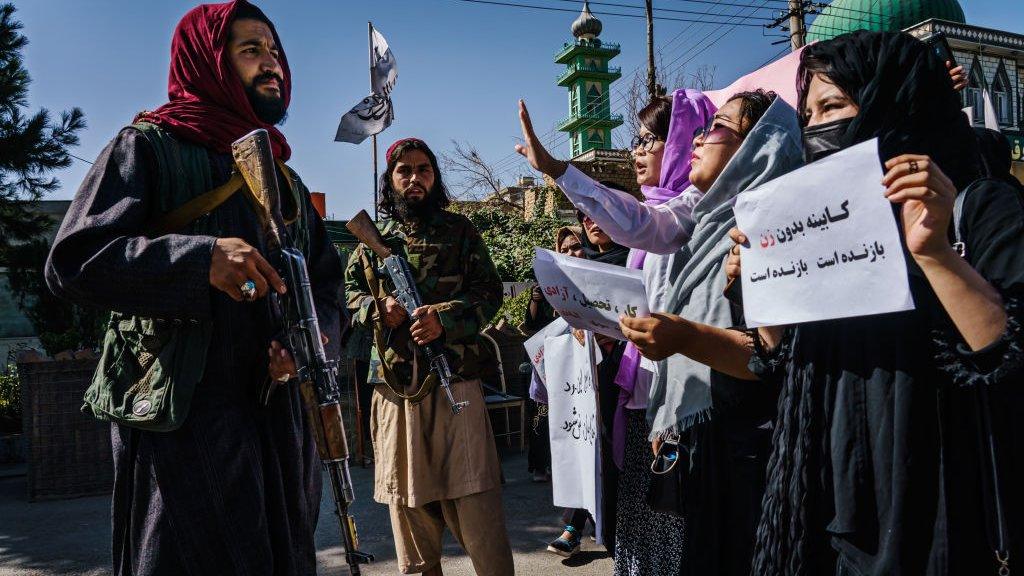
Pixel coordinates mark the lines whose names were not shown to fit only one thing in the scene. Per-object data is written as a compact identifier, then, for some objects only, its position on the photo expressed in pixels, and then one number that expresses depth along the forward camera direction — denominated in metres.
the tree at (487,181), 25.22
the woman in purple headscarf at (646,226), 2.40
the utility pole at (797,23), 15.23
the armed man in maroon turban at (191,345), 1.70
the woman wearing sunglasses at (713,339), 1.88
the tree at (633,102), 19.14
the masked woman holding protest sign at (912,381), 1.25
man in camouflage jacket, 3.34
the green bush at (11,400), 8.52
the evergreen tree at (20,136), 11.01
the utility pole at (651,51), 16.27
